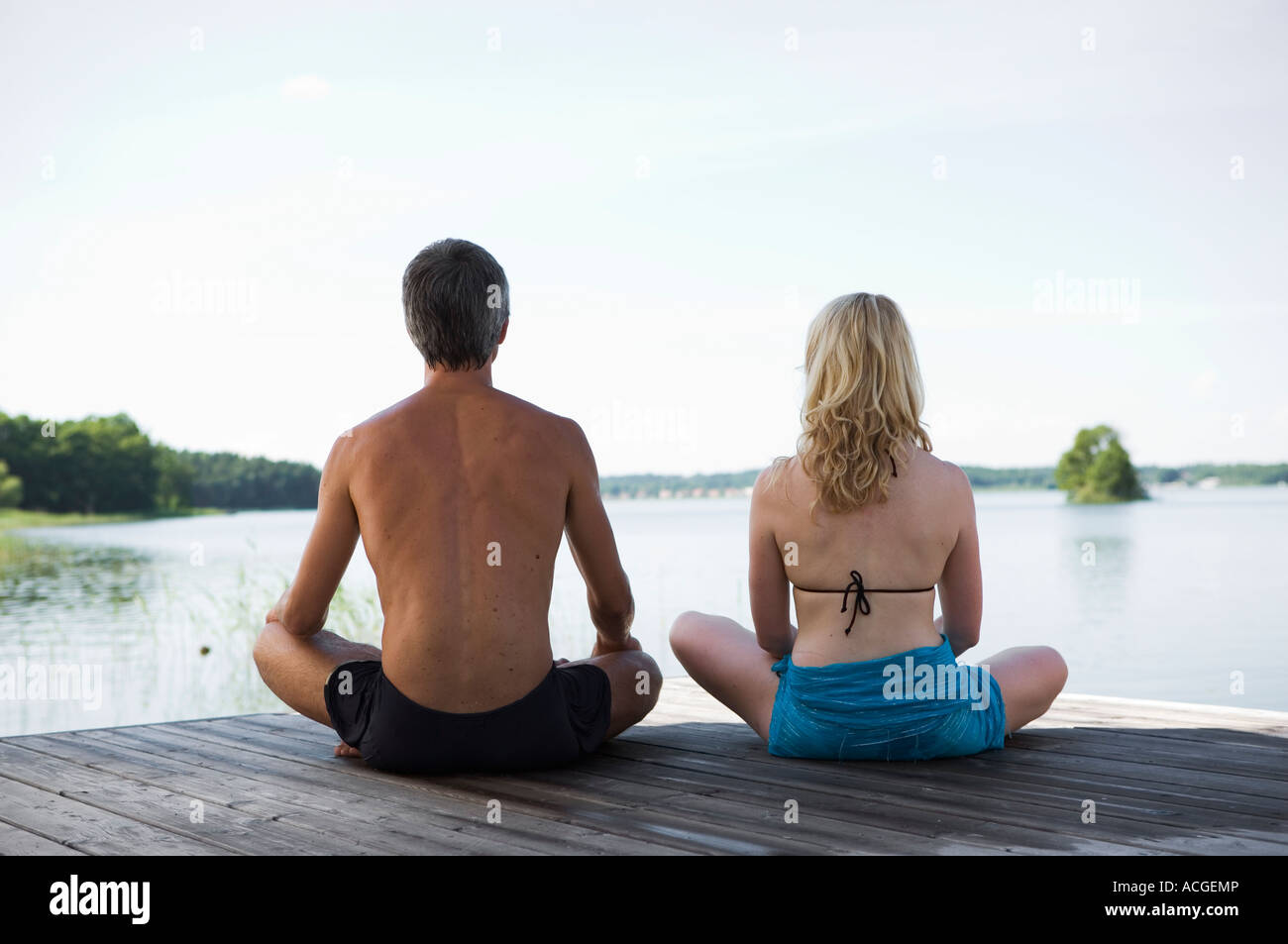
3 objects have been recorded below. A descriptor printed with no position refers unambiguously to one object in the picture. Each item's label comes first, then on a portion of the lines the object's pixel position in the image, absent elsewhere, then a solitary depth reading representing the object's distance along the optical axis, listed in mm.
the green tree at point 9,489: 29641
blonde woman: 2625
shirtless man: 2521
